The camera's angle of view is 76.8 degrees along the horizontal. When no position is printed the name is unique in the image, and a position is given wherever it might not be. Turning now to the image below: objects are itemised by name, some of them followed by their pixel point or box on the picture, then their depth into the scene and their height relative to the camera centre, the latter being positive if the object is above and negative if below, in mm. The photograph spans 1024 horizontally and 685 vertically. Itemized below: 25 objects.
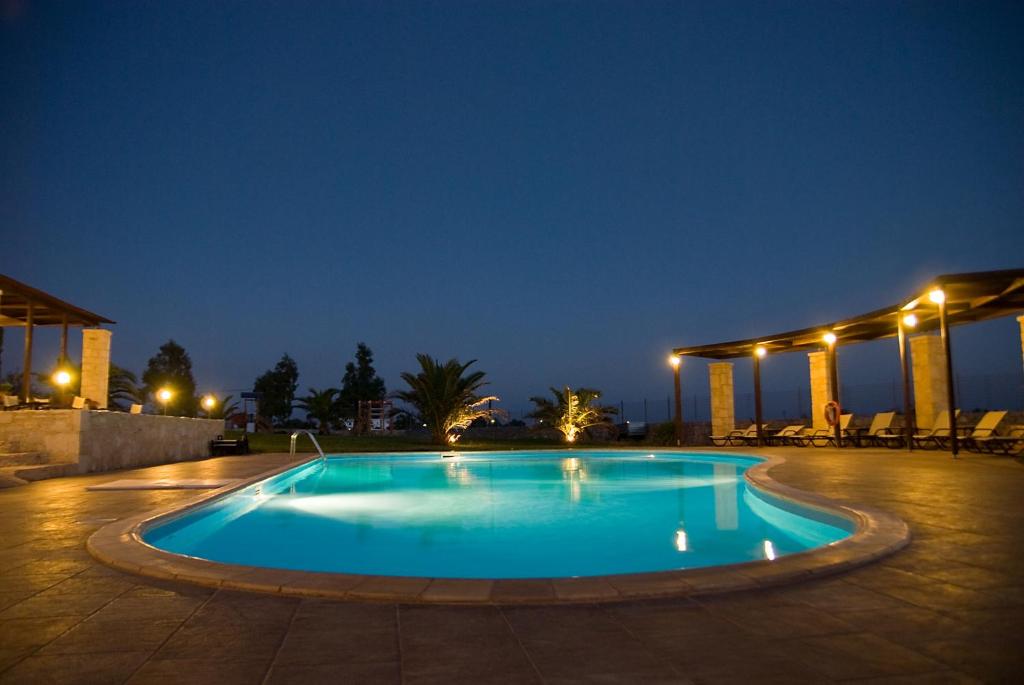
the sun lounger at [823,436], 17562 -824
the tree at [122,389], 21895 +871
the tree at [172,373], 35000 +2314
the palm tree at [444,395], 21719 +524
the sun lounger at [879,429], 16406 -601
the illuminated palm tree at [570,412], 23156 -96
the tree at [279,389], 38188 +1420
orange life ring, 16594 -153
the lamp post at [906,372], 13930 +717
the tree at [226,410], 27578 +147
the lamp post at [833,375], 16891 +822
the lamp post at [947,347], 11586 +1060
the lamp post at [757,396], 18906 +324
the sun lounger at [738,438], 19672 -948
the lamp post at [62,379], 14665 +824
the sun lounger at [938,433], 14156 -627
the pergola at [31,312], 12977 +2460
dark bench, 16812 -872
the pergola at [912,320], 11445 +1995
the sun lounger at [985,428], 13219 -495
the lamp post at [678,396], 20397 +378
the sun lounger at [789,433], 18672 -780
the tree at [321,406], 30750 +301
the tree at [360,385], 37281 +1599
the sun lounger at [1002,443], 12109 -779
